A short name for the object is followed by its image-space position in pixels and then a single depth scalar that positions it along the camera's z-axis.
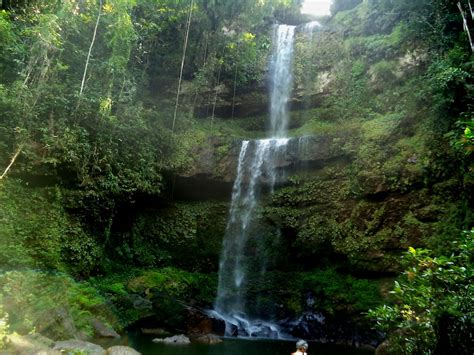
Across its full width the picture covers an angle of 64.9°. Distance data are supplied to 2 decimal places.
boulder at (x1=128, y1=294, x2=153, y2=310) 12.30
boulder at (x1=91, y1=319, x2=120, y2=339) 10.20
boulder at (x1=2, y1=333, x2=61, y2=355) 5.72
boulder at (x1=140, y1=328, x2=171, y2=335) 11.73
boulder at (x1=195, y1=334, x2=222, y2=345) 10.99
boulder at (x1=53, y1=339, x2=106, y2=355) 6.90
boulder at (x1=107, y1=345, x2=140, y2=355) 7.16
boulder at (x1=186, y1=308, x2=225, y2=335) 11.98
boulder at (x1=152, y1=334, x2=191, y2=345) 10.55
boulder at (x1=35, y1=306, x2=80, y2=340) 8.08
